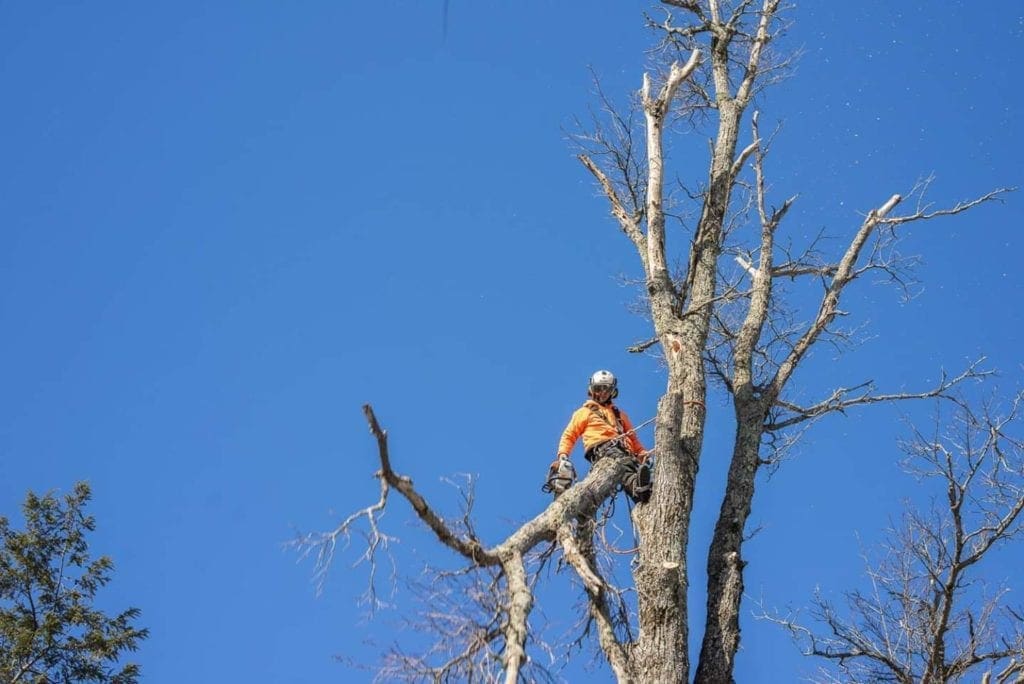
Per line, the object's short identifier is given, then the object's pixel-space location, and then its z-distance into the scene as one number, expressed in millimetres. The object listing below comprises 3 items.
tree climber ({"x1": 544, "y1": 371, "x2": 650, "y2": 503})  19609
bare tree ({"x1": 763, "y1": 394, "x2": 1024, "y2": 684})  19312
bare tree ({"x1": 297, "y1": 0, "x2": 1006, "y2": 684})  17234
